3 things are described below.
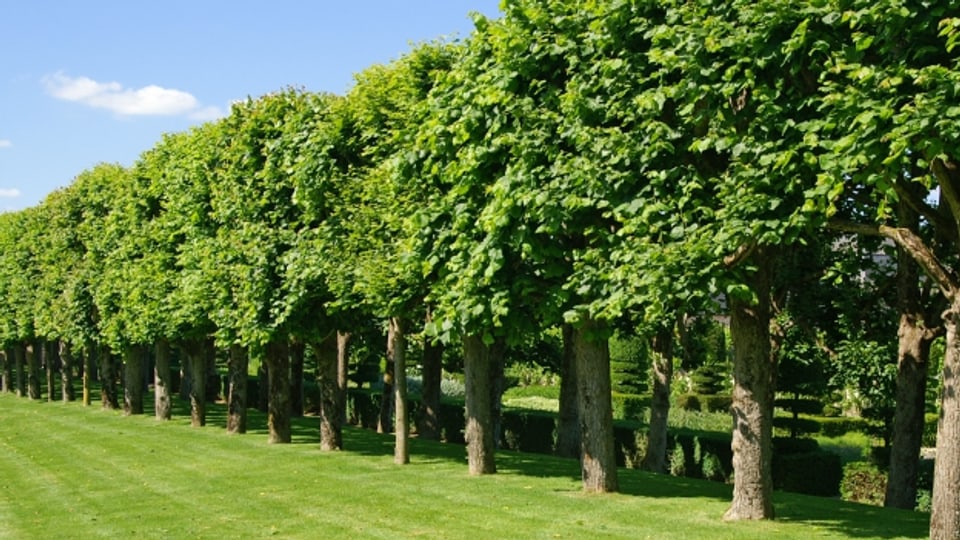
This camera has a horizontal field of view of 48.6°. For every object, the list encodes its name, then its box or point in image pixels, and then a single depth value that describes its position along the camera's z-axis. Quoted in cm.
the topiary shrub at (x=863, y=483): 2392
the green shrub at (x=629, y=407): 4612
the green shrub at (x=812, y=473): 2523
